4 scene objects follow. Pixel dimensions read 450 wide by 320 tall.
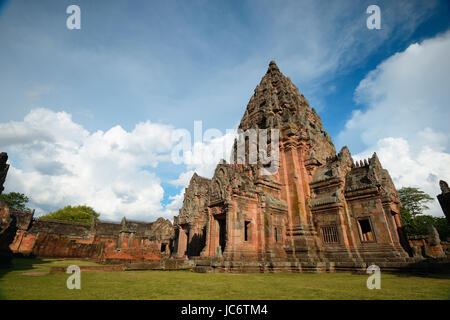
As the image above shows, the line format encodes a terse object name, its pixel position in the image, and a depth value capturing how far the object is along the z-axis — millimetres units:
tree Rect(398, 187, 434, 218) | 36719
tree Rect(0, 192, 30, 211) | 48719
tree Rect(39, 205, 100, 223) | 54312
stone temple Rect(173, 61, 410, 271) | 13953
